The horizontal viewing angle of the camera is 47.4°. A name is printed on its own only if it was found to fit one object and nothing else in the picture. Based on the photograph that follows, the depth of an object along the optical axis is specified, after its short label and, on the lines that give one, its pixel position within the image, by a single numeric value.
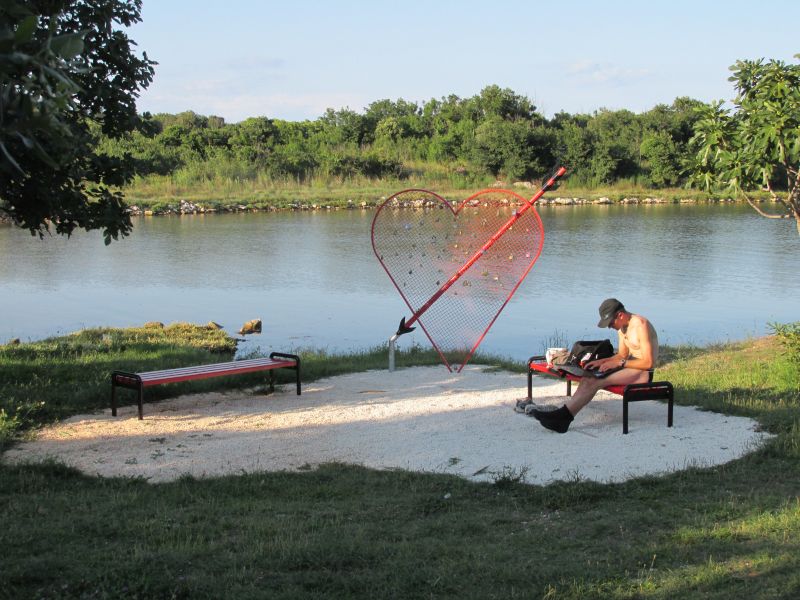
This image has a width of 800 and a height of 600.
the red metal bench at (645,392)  8.18
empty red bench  8.92
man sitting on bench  8.31
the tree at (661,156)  57.74
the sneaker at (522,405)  9.06
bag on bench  8.97
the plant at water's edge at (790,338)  10.08
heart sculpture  11.50
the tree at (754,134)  9.23
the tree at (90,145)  8.40
